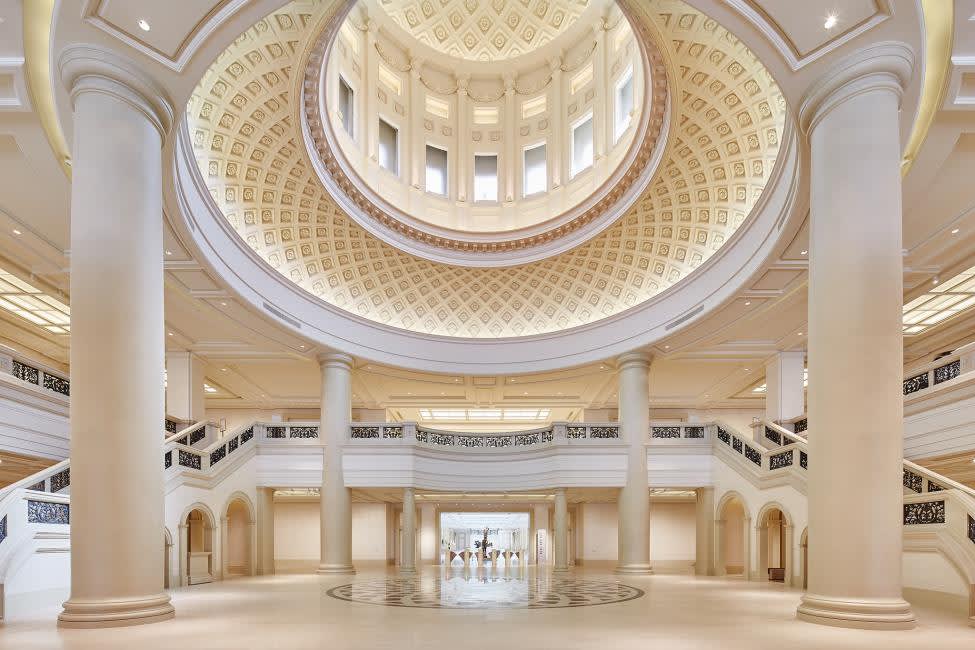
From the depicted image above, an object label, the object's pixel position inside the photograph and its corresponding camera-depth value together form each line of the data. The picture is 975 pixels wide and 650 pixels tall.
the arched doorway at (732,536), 16.59
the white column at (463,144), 20.53
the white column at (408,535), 18.26
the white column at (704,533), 17.56
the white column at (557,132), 19.83
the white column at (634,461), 17.69
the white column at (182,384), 18.77
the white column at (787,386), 18.34
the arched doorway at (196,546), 14.73
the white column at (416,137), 19.84
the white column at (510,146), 20.55
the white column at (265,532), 17.92
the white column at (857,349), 6.55
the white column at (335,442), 17.92
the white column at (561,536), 18.64
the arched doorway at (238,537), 16.84
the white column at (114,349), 6.65
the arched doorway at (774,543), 14.66
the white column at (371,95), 18.33
